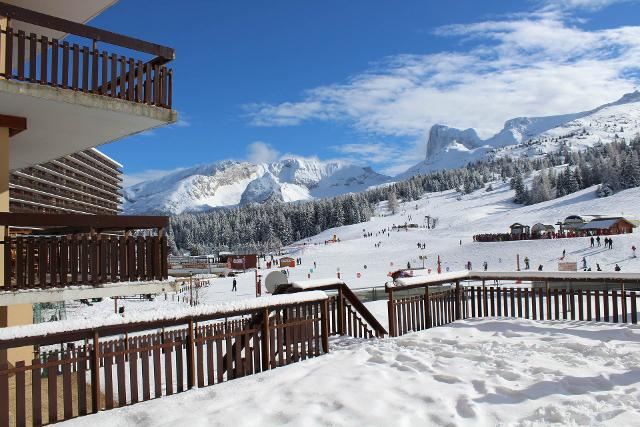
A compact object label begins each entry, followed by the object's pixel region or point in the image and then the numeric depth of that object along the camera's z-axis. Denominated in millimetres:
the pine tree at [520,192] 156875
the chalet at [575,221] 86375
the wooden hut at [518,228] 88375
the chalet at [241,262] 92656
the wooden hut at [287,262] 79306
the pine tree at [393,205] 196000
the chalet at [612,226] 72938
